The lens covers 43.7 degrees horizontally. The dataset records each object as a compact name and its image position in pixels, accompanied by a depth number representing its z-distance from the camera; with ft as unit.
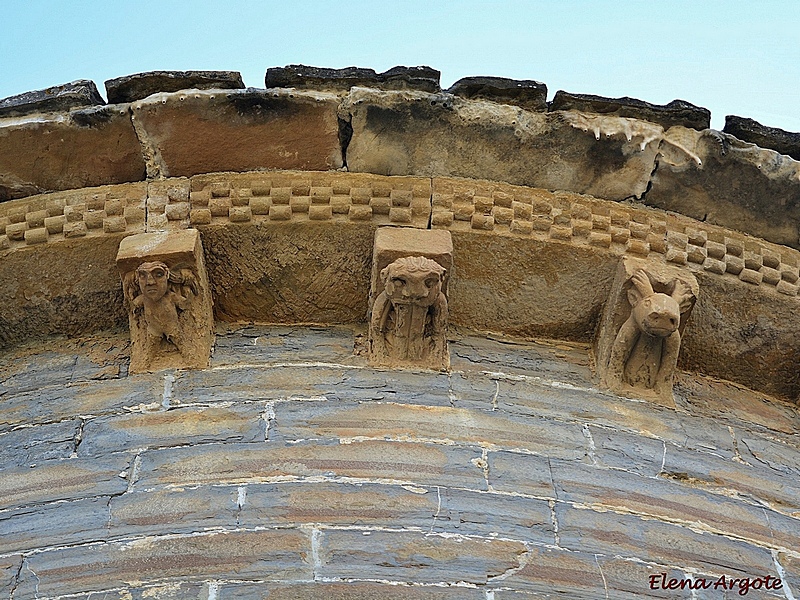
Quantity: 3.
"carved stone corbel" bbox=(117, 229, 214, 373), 12.23
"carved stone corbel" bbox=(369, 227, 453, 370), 12.02
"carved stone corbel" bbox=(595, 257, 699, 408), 12.53
